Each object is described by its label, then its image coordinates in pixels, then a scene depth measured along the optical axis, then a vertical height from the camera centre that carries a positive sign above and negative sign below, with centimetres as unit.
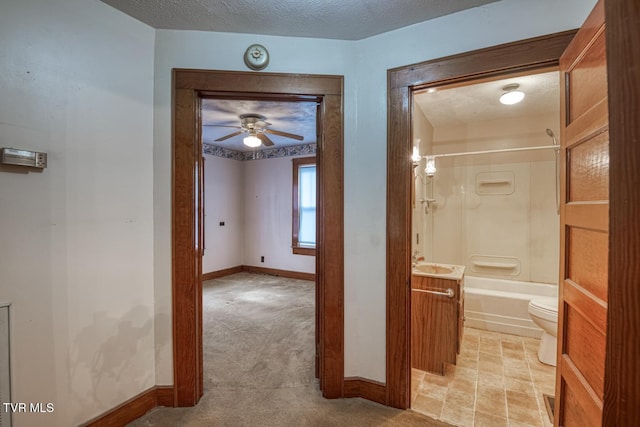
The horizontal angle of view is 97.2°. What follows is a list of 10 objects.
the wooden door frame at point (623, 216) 63 -2
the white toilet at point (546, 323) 228 -94
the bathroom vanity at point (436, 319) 218 -87
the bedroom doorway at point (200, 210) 177 +0
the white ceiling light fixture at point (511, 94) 264 +108
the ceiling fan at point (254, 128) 349 +105
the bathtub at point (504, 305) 298 -105
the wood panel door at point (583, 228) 97 -7
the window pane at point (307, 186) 520 +44
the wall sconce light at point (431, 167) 305 +47
